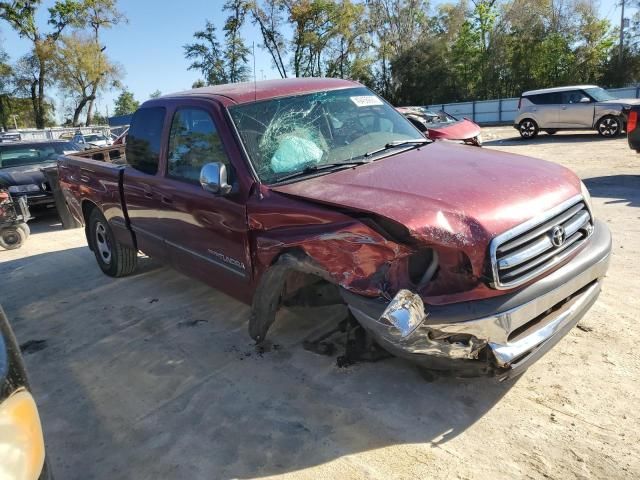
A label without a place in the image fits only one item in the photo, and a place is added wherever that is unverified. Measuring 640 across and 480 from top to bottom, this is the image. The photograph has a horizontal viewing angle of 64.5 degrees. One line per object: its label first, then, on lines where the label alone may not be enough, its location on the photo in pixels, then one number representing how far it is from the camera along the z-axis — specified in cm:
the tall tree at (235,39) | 3388
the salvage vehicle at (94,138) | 2284
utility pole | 2906
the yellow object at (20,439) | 149
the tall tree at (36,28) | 3688
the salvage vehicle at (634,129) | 861
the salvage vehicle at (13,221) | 766
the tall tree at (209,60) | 3975
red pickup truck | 256
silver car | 1529
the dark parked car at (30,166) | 949
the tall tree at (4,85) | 4056
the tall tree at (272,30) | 3453
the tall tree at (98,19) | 3991
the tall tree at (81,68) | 4006
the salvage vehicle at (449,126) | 1247
